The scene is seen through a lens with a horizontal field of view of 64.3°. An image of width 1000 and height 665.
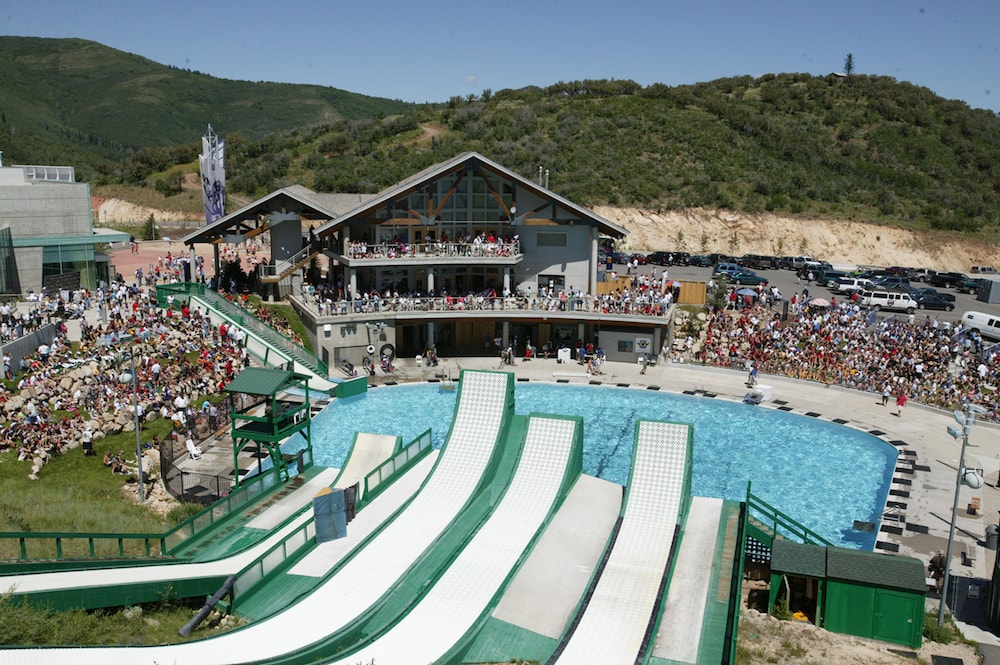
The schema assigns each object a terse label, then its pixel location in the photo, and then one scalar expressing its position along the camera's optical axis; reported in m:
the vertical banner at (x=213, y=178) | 41.12
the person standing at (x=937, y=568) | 17.86
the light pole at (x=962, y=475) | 16.02
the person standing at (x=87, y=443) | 23.38
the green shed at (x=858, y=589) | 15.30
